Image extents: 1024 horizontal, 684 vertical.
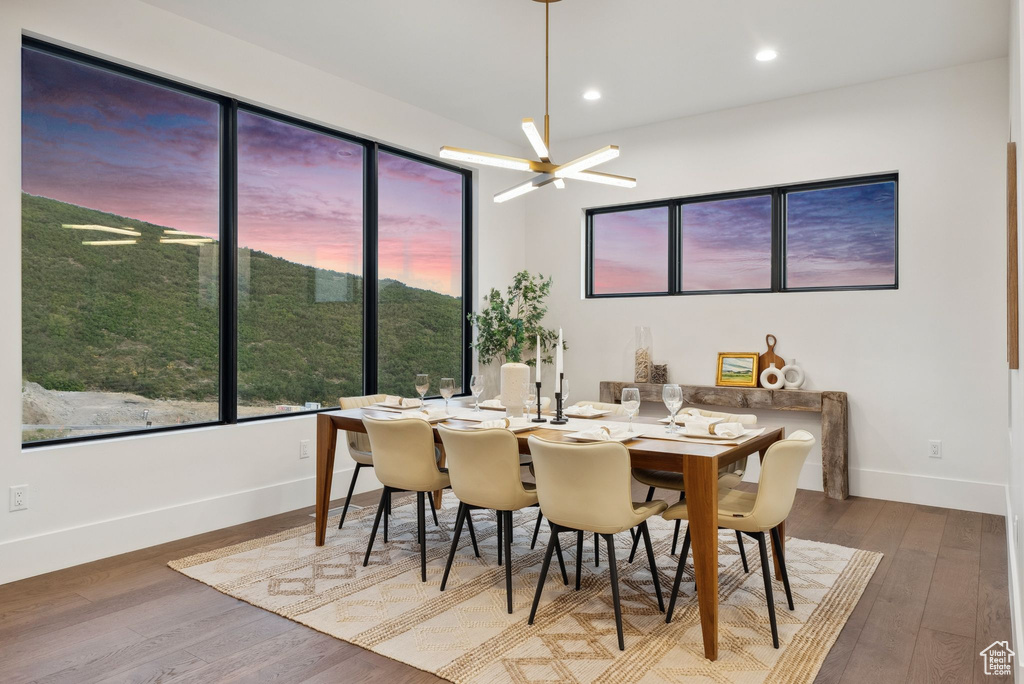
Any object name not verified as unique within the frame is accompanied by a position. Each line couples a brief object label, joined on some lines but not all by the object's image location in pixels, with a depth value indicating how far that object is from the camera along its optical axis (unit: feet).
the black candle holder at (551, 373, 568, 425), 10.65
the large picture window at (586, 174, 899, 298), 15.85
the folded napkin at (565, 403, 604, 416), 11.65
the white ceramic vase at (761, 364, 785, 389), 16.16
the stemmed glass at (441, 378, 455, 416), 11.80
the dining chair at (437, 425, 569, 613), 8.89
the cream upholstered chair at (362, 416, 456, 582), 9.96
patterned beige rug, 7.42
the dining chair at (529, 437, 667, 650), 7.77
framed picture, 16.71
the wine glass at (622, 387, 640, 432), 9.73
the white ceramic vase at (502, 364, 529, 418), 11.09
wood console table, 15.15
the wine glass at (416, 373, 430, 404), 11.89
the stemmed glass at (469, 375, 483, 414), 11.66
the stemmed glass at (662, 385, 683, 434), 9.37
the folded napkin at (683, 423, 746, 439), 8.96
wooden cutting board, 16.49
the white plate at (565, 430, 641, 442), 8.70
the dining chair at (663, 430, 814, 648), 7.85
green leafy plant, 19.22
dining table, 7.61
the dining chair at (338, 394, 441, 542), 12.44
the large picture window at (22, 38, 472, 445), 10.94
